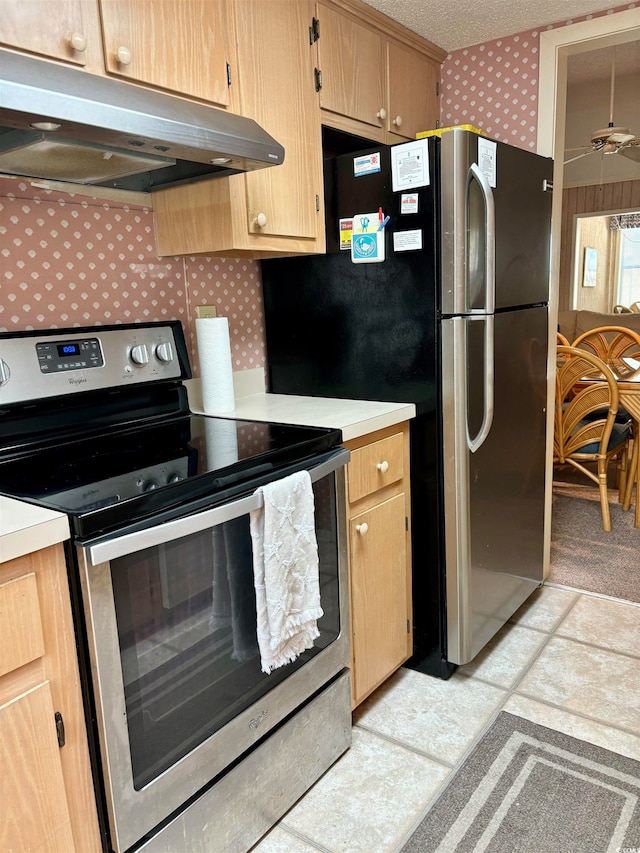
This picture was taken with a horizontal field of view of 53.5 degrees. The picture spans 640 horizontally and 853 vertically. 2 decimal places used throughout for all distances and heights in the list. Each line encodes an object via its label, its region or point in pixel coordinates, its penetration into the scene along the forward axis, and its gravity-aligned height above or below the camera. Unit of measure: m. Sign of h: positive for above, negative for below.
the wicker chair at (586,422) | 3.23 -0.70
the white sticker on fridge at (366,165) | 1.90 +0.39
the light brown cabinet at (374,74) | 1.99 +0.75
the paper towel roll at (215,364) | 1.88 -0.18
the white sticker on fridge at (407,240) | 1.85 +0.16
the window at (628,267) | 6.38 +0.18
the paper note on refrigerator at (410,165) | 1.79 +0.36
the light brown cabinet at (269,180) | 1.70 +0.34
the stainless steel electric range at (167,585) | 1.10 -0.53
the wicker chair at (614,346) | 4.09 -0.42
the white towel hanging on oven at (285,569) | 1.34 -0.58
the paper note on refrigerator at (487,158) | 1.82 +0.38
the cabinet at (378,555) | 1.76 -0.75
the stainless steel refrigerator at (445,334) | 1.82 -0.13
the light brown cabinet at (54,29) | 1.18 +0.54
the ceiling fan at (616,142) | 3.75 +0.86
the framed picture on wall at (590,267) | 6.38 +0.19
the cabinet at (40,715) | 0.98 -0.64
